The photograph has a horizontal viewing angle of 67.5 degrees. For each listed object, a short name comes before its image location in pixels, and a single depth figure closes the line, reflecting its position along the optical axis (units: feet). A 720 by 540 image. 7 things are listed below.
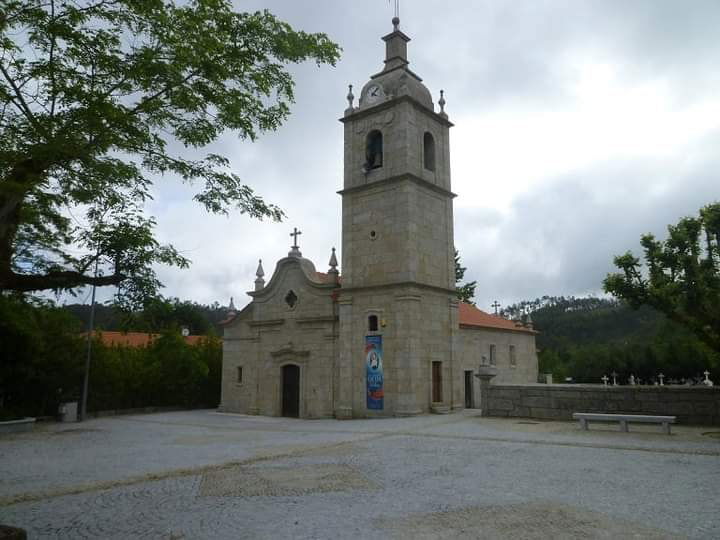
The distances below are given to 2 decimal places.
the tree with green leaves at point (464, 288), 155.42
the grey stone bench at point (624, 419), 46.31
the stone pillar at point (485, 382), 63.31
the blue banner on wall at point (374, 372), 68.49
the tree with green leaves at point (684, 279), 48.73
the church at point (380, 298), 69.05
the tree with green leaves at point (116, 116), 18.45
